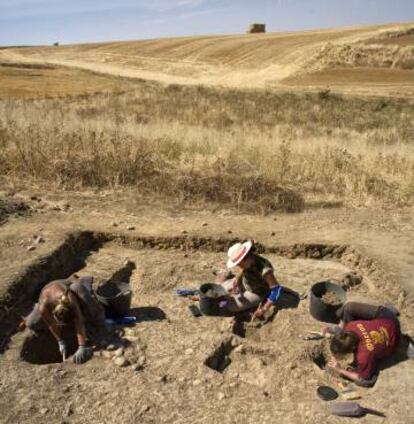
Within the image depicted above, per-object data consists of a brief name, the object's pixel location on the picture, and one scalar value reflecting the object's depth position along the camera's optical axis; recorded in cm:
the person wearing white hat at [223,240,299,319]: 482
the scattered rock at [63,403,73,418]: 350
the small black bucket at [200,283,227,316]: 489
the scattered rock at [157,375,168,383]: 391
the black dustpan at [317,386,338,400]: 385
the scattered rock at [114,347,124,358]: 417
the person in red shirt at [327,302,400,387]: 398
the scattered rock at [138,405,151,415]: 354
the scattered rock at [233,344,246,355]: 445
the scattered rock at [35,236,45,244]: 587
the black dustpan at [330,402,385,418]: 357
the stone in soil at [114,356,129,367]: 405
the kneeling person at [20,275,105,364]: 419
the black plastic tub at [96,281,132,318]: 475
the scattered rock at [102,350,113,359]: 418
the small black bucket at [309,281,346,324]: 481
